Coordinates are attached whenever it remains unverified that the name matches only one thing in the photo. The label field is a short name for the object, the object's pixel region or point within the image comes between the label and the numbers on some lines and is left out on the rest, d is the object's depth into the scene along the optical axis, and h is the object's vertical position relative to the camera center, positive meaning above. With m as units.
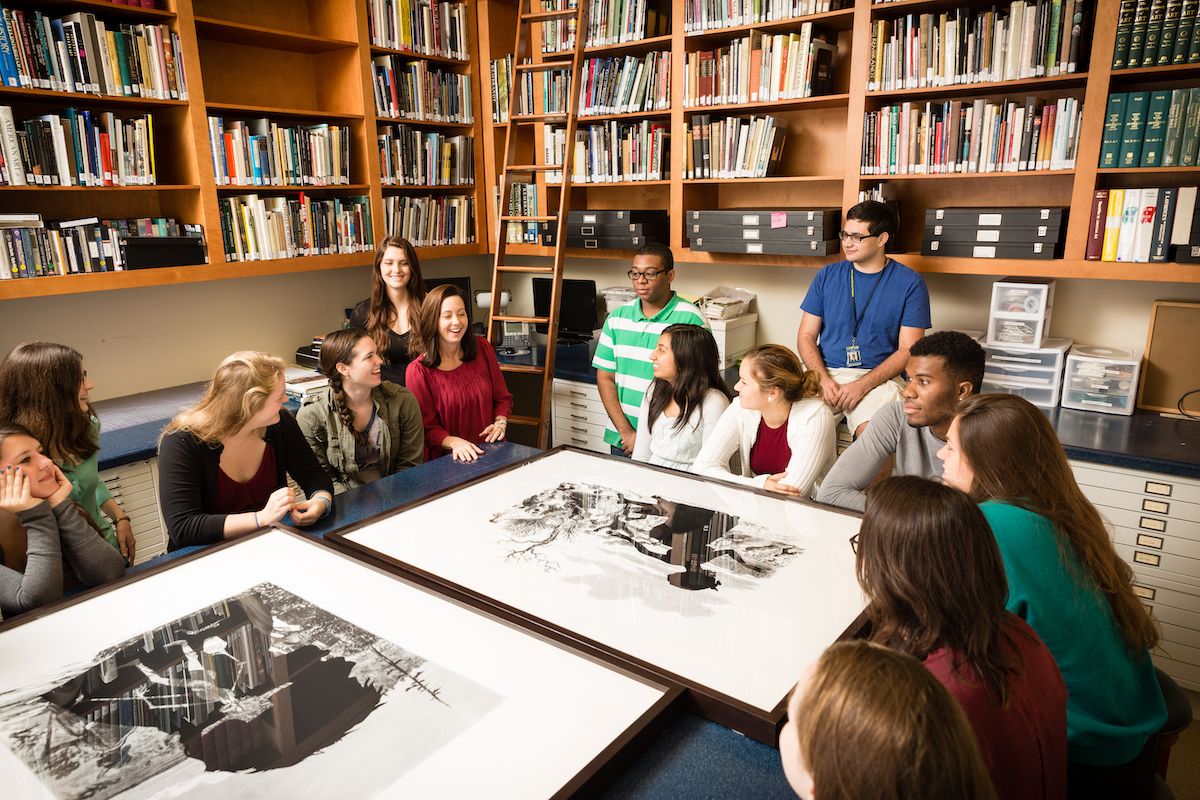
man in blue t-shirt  3.16 -0.45
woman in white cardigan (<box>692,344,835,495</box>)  2.38 -0.68
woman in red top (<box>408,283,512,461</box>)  2.78 -0.59
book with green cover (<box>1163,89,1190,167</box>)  2.64 +0.27
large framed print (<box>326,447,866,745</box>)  1.30 -0.73
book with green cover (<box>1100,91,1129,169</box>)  2.77 +0.28
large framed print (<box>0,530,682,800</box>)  1.04 -0.73
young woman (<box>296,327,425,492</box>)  2.42 -0.62
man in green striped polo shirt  3.28 -0.53
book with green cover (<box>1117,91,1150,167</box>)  2.72 +0.28
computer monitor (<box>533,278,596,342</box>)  4.43 -0.52
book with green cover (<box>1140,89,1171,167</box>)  2.67 +0.27
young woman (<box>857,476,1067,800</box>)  0.95 -0.55
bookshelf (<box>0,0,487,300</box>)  3.04 +0.50
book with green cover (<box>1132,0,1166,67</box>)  2.62 +0.60
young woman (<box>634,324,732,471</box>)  2.66 -0.61
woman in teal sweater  1.27 -0.67
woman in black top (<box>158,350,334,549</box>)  1.92 -0.62
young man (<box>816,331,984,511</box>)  2.18 -0.60
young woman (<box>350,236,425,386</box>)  3.38 -0.36
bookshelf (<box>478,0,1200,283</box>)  2.83 +0.24
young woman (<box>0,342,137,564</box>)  1.91 -0.44
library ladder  3.90 +0.27
